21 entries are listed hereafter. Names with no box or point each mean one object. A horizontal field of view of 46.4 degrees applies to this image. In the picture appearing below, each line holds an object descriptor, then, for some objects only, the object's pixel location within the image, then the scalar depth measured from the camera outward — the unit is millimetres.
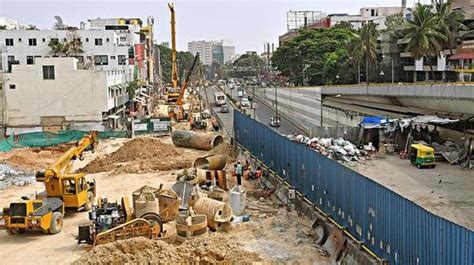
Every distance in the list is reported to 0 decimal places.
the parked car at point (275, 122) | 58069
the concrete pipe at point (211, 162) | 30328
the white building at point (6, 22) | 125462
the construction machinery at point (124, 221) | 17703
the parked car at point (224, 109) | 78375
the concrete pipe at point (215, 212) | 19642
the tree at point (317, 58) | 82806
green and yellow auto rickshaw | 32125
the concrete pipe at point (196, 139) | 39875
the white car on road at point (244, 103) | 83081
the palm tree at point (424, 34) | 51844
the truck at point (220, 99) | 87188
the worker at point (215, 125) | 51869
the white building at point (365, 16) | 134875
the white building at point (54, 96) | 52531
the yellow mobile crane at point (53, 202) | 19609
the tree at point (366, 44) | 68125
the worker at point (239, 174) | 26234
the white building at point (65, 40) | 68375
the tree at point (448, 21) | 53834
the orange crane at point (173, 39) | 82375
